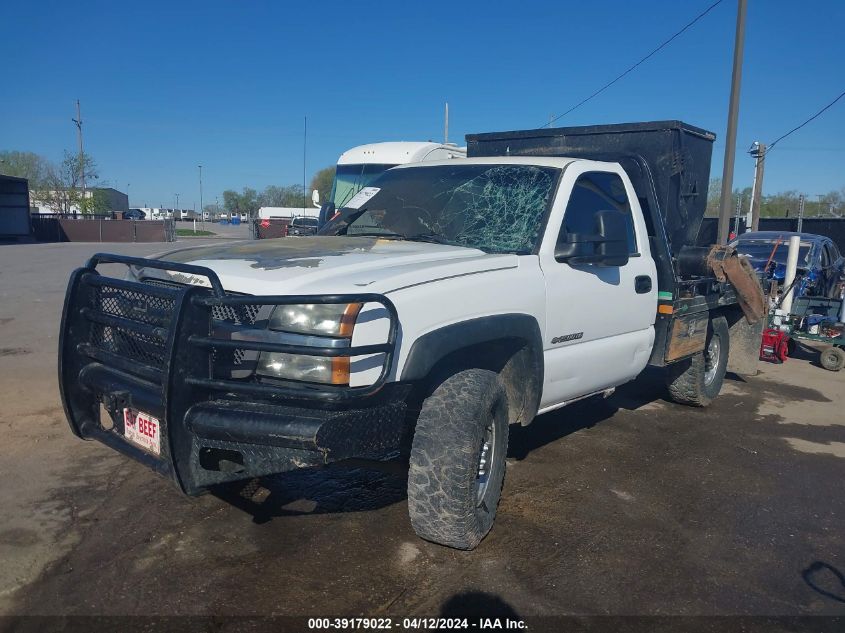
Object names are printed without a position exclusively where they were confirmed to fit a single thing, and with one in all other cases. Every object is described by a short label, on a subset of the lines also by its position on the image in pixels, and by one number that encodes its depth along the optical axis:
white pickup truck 2.98
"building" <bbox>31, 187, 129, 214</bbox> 58.75
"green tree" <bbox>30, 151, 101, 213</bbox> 57.59
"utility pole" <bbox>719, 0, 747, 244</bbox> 11.71
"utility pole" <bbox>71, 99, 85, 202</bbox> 58.97
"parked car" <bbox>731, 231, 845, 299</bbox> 10.83
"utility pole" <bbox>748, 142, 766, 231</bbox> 21.61
